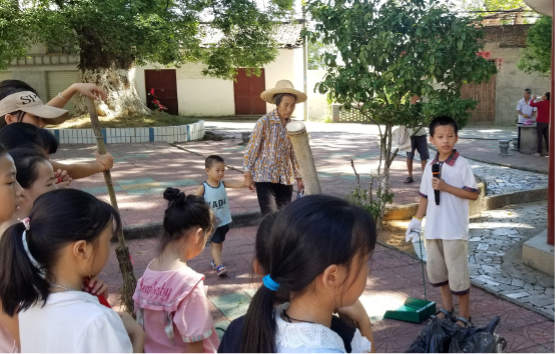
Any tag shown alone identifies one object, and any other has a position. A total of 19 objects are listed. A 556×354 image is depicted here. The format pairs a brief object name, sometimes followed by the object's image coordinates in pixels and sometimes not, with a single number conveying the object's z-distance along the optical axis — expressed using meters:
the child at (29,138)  2.77
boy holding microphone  3.48
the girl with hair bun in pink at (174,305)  2.37
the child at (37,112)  3.06
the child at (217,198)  4.52
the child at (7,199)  1.91
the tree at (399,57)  4.98
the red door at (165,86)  23.69
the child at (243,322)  1.53
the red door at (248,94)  23.94
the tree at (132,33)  10.19
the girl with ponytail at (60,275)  1.54
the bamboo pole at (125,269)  3.00
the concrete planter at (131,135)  14.27
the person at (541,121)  11.70
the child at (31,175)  2.39
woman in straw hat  4.66
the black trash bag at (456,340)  2.56
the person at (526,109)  12.37
